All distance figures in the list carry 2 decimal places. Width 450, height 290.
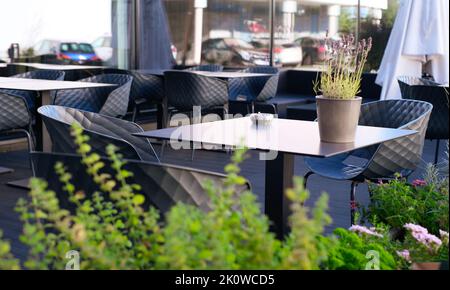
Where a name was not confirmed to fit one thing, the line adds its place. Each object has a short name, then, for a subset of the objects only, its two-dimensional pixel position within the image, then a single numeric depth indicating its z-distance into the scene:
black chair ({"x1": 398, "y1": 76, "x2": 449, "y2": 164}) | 5.89
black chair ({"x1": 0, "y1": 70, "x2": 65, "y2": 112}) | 6.59
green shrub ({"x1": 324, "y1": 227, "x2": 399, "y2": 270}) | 1.97
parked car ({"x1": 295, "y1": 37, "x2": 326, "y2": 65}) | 10.59
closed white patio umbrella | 7.67
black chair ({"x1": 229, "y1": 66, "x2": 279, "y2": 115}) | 8.27
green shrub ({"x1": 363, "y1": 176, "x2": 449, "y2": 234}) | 2.90
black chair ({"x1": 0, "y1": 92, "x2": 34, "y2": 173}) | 5.38
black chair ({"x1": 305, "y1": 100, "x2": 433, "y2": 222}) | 3.57
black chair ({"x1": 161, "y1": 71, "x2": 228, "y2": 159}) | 7.24
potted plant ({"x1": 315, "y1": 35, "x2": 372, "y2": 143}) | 2.87
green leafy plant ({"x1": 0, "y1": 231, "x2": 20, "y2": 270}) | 1.26
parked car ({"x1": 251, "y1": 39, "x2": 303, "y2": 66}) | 10.57
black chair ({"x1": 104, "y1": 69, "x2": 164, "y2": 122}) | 7.97
